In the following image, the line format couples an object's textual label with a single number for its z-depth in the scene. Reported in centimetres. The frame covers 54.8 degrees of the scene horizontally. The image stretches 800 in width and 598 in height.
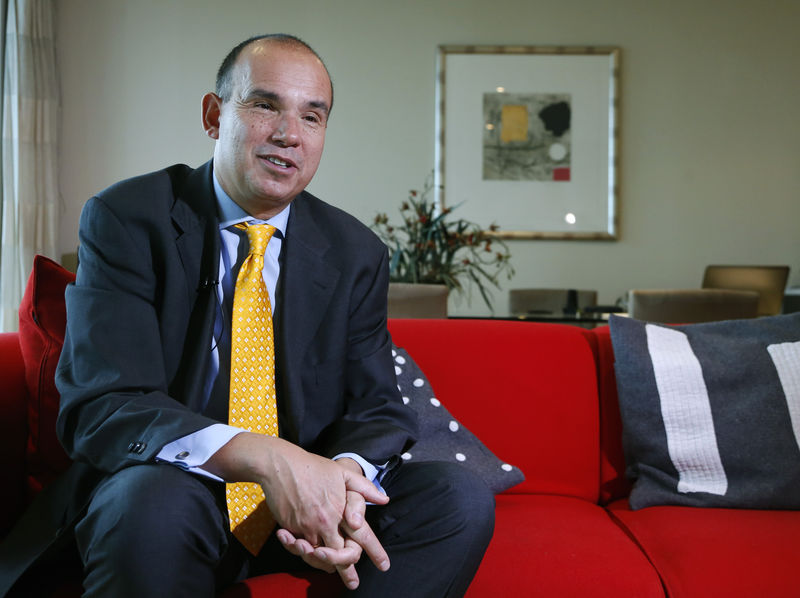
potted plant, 333
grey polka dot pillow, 159
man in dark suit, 108
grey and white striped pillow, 158
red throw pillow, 143
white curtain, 482
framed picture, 544
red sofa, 127
